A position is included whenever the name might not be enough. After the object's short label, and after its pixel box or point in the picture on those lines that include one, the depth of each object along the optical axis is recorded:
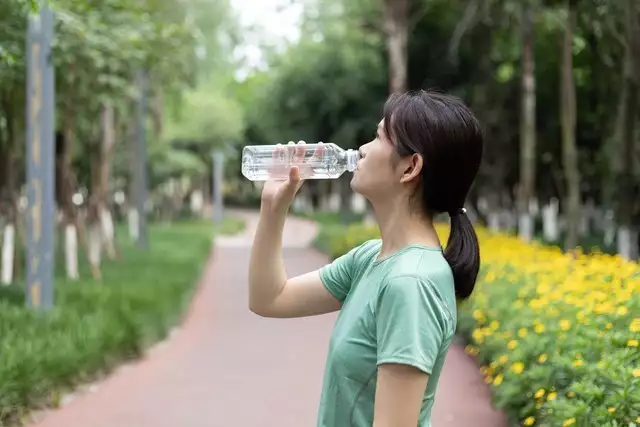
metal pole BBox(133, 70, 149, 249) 19.58
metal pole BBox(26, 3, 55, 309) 9.04
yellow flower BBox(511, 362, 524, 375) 4.98
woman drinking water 1.82
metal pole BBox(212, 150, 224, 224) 39.28
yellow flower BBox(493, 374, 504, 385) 5.46
